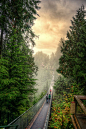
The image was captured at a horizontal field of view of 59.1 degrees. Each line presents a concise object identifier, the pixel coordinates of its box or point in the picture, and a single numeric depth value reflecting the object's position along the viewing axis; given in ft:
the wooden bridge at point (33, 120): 16.97
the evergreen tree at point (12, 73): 16.30
